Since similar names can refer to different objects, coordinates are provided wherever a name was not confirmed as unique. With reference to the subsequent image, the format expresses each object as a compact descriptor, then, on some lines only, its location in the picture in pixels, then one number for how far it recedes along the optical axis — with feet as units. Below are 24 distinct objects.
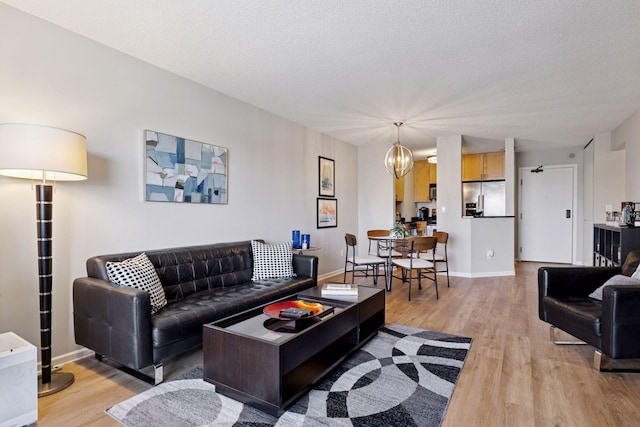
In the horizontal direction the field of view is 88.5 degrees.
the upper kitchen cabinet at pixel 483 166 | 22.15
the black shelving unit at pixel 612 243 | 10.62
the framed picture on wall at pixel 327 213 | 17.75
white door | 22.06
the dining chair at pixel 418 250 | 13.65
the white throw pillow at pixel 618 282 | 7.65
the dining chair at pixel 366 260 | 15.33
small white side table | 5.44
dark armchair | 6.93
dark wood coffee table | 5.81
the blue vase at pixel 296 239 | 14.43
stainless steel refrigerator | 22.31
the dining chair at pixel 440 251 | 16.44
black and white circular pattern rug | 5.76
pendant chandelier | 15.15
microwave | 25.64
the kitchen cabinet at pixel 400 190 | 23.17
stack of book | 9.02
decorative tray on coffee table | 7.09
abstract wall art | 9.91
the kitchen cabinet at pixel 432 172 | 25.52
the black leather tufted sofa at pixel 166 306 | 6.77
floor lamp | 6.22
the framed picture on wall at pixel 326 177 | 17.75
